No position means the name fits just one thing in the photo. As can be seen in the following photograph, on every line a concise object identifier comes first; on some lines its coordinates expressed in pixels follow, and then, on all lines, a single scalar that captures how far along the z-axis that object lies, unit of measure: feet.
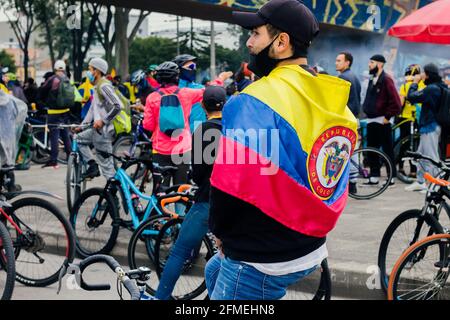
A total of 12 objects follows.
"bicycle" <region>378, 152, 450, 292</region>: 19.85
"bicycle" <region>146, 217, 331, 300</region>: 18.57
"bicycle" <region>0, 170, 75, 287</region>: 21.61
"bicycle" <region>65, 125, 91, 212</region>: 32.01
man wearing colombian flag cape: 10.91
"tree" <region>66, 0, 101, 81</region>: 88.99
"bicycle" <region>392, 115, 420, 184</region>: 42.01
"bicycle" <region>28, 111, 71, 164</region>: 51.93
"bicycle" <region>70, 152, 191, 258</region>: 24.95
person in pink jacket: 27.14
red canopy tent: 29.37
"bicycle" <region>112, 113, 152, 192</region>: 33.88
